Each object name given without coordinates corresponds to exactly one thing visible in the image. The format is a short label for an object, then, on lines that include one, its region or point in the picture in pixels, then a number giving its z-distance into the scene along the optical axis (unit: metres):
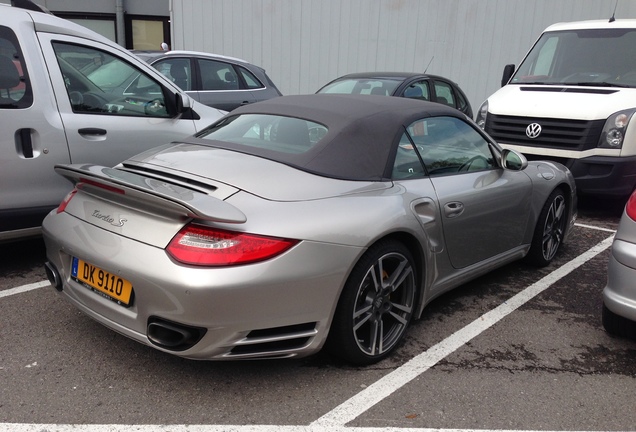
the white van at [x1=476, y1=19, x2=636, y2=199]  6.17
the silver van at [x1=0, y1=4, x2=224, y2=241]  3.79
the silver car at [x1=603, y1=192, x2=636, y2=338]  3.02
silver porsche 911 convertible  2.45
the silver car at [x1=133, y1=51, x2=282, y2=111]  7.50
